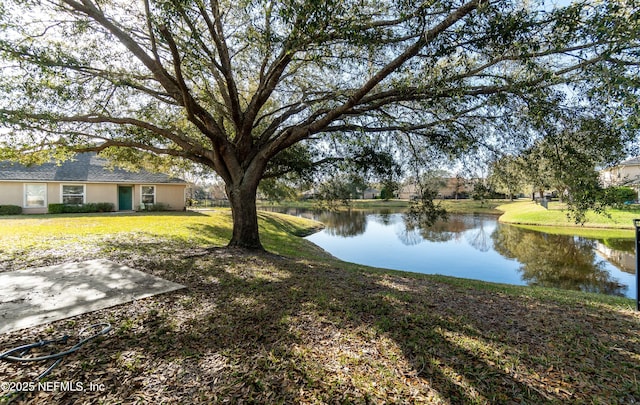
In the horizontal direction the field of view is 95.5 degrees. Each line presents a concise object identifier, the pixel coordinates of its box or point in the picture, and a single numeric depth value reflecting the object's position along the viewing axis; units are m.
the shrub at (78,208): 15.98
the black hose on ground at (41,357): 2.36
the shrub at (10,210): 14.78
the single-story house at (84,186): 15.52
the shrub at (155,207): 18.64
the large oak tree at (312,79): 3.53
